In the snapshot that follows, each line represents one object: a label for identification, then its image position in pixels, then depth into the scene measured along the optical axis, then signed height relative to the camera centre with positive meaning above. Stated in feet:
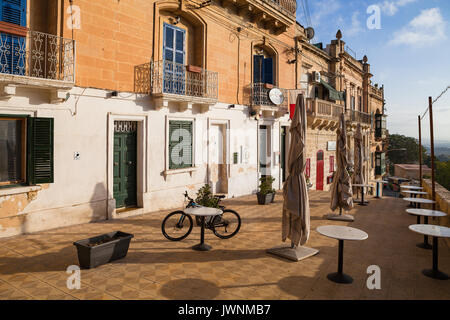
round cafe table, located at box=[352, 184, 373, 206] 42.29 -6.26
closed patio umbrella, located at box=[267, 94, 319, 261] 21.17 -2.81
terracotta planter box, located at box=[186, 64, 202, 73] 38.99 +11.06
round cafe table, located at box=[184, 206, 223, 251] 22.76 -4.26
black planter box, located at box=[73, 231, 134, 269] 18.81 -6.07
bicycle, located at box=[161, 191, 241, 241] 25.55 -6.45
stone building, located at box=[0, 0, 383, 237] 25.86 +5.49
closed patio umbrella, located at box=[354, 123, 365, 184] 44.45 +0.08
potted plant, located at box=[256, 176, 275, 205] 41.42 -5.10
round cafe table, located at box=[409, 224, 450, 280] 18.60 -5.24
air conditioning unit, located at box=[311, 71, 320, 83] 66.33 +16.91
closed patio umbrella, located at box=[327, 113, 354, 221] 33.14 -3.42
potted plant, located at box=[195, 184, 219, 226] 28.84 -4.29
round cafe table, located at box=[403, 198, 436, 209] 29.13 -4.24
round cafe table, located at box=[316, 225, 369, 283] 17.95 -4.71
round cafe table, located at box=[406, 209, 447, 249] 23.80 -4.46
